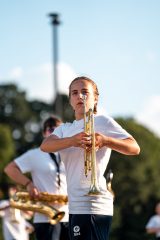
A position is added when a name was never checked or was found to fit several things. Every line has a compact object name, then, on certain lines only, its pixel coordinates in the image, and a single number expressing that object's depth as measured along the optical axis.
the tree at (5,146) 74.12
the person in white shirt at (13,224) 15.80
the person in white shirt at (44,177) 9.80
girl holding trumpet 6.54
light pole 28.12
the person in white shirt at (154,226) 17.72
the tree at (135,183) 59.83
